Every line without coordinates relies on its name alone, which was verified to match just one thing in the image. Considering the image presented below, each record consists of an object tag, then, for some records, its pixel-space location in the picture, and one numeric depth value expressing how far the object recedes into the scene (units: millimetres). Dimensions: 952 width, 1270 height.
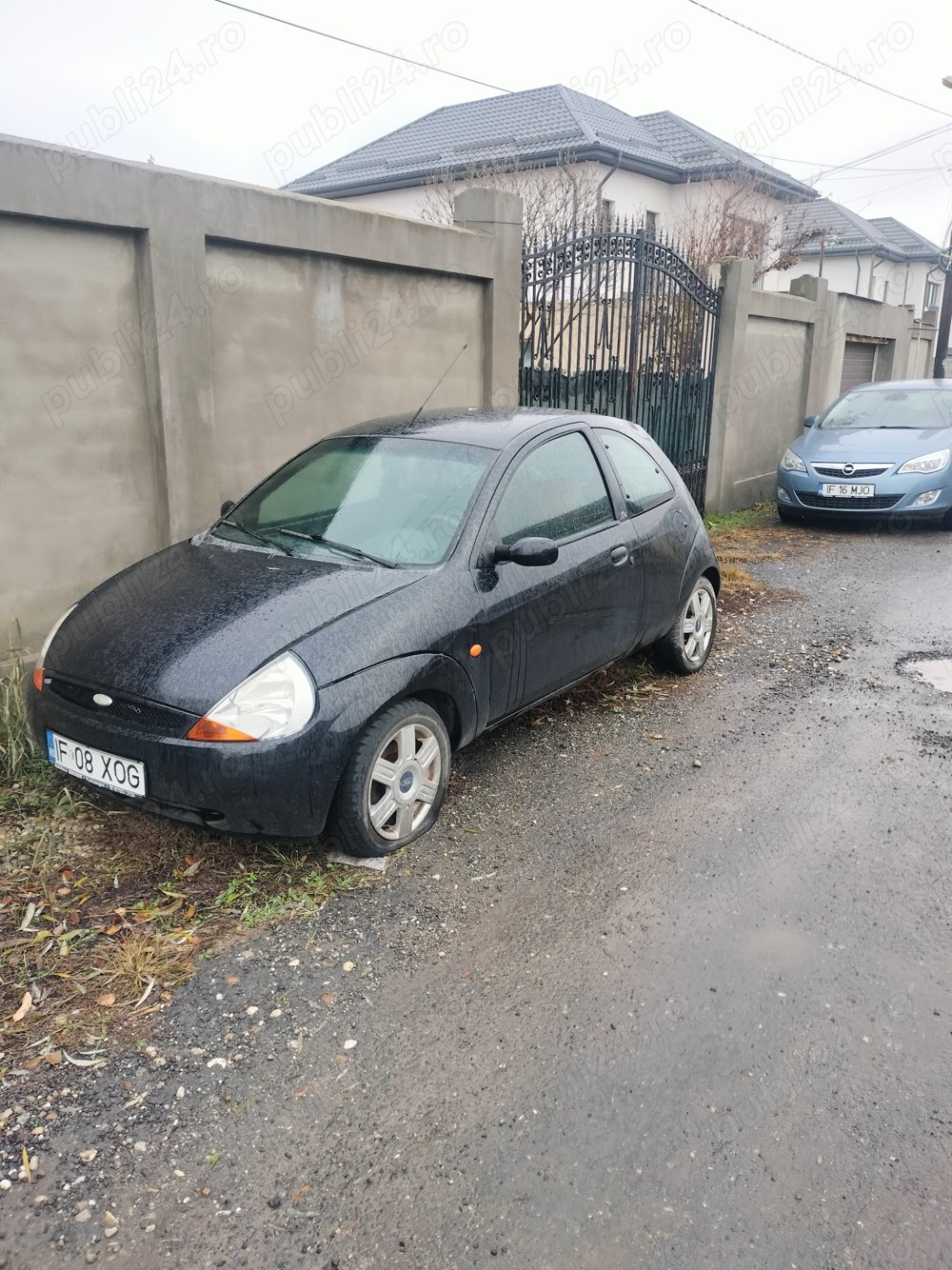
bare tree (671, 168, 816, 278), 20328
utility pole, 21047
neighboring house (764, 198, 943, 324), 37500
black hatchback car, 3303
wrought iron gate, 8375
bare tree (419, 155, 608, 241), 17000
